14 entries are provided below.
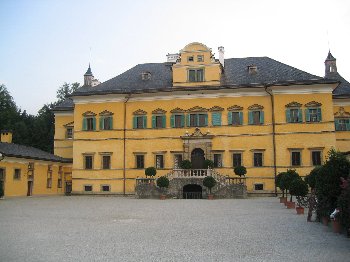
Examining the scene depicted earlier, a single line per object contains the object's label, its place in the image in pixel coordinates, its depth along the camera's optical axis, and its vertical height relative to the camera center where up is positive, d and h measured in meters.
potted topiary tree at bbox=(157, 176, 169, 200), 29.73 -0.88
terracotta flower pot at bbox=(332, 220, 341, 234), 11.89 -1.77
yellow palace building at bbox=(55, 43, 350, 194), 32.72 +4.57
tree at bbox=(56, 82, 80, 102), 67.12 +15.01
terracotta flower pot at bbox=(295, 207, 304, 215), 17.62 -1.87
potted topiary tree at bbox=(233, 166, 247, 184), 30.95 +0.14
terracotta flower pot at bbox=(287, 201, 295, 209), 20.77 -1.88
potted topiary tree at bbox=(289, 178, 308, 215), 19.17 -0.86
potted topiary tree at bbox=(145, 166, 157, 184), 31.60 +0.09
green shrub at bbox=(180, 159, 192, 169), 31.38 +0.67
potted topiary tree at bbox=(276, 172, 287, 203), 24.02 -0.71
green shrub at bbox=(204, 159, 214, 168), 31.24 +0.66
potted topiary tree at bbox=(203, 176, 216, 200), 29.18 -0.87
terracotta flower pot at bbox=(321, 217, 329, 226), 13.42 -1.80
